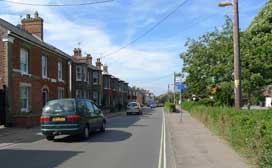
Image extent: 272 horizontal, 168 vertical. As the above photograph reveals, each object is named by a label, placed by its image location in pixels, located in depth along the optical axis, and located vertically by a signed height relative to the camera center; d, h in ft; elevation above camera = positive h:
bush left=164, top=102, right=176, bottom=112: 106.86 -7.67
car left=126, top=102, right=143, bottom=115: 91.86 -6.88
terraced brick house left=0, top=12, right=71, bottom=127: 46.71 +4.74
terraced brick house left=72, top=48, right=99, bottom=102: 87.12 +5.73
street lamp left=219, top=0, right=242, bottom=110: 29.90 +4.51
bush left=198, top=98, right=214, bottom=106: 70.41 -3.33
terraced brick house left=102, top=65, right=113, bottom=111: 125.60 +1.17
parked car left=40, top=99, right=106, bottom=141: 31.03 -3.62
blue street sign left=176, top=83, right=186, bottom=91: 59.08 +1.37
